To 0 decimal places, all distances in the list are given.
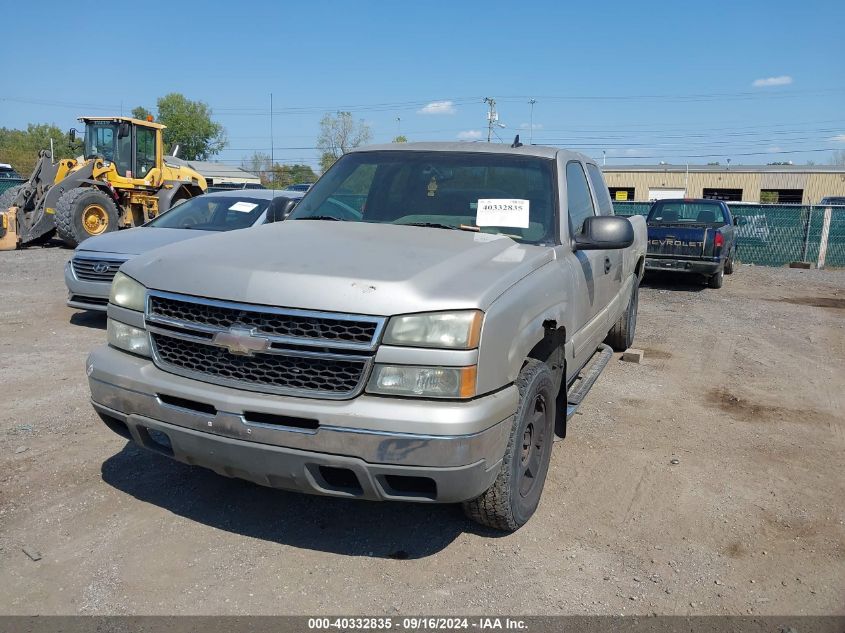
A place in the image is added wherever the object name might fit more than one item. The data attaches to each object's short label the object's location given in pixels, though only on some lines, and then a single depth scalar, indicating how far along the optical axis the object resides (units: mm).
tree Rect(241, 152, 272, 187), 82062
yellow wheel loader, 15641
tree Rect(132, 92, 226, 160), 92438
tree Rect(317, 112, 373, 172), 58719
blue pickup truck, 13281
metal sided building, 50125
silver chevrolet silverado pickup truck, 2732
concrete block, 7223
